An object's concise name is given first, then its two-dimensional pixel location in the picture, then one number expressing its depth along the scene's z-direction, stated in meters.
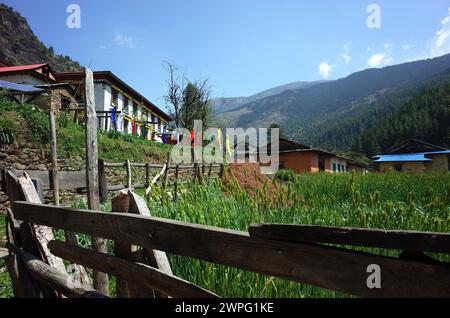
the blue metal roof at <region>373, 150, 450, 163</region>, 41.52
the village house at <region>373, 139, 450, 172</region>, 41.83
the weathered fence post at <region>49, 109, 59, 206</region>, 4.83
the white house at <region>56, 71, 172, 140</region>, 22.48
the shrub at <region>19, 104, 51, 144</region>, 9.27
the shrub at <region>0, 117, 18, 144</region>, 8.52
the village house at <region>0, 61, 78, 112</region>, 15.56
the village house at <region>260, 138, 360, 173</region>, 30.73
